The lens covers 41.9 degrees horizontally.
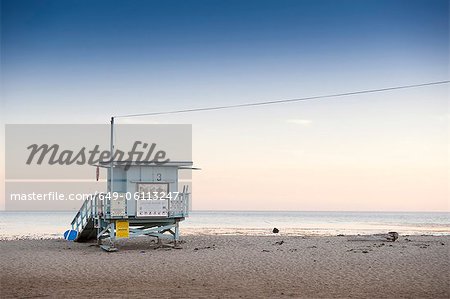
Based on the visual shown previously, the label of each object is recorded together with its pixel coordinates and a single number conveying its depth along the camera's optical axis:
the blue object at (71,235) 32.06
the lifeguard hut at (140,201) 26.95
